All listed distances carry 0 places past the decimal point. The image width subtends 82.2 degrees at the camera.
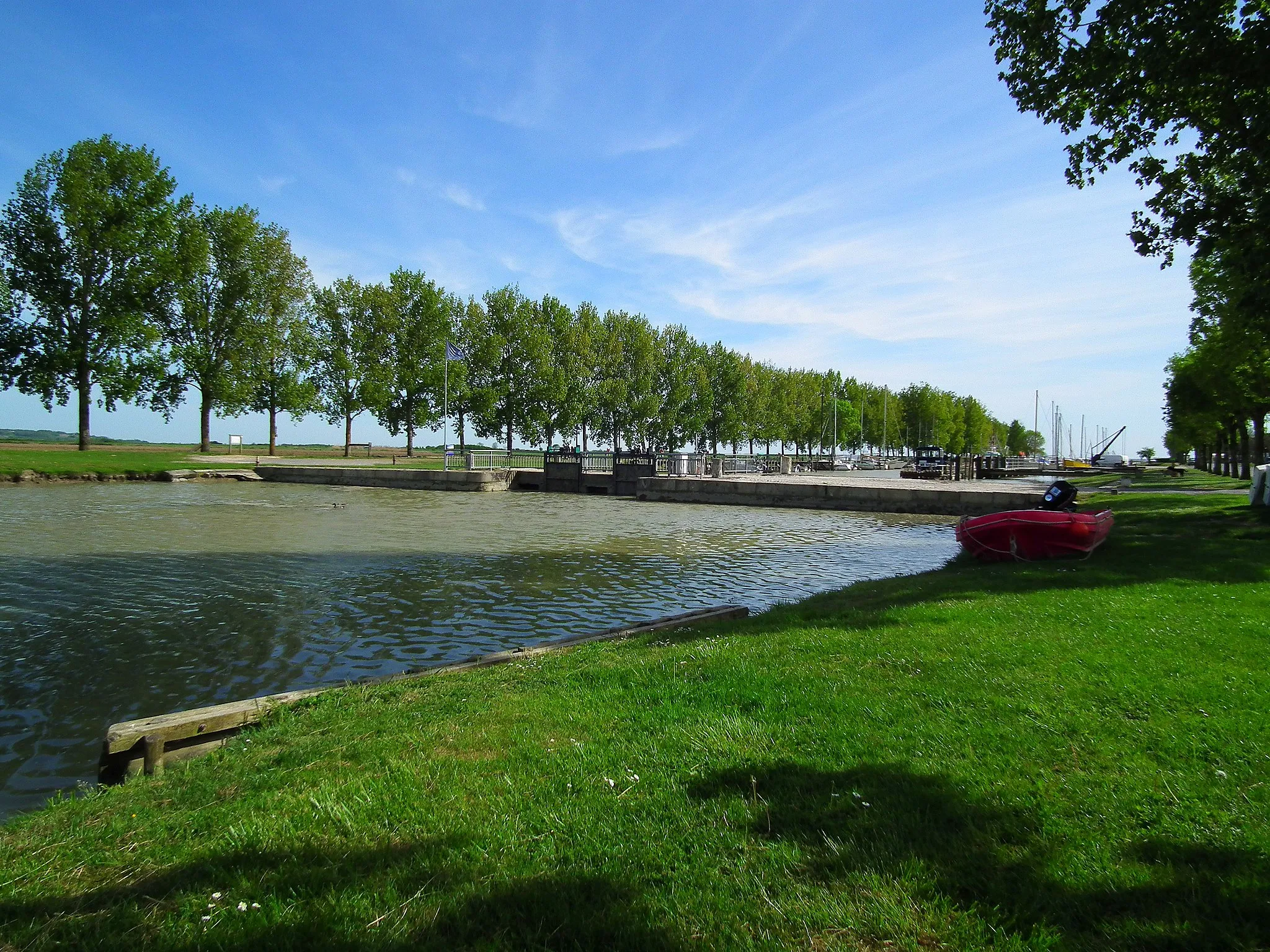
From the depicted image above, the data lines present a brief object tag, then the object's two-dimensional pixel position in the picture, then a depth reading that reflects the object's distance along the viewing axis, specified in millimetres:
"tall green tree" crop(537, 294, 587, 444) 68938
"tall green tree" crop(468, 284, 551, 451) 66250
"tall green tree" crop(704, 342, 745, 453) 79938
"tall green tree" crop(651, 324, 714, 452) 75062
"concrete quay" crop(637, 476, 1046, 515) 32688
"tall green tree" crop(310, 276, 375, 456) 60562
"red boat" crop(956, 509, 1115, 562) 13539
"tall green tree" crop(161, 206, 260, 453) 50969
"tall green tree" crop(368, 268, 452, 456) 62750
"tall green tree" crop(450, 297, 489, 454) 65188
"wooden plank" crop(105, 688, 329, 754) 4875
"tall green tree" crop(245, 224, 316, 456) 54406
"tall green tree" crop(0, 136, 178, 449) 43188
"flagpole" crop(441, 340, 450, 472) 47628
